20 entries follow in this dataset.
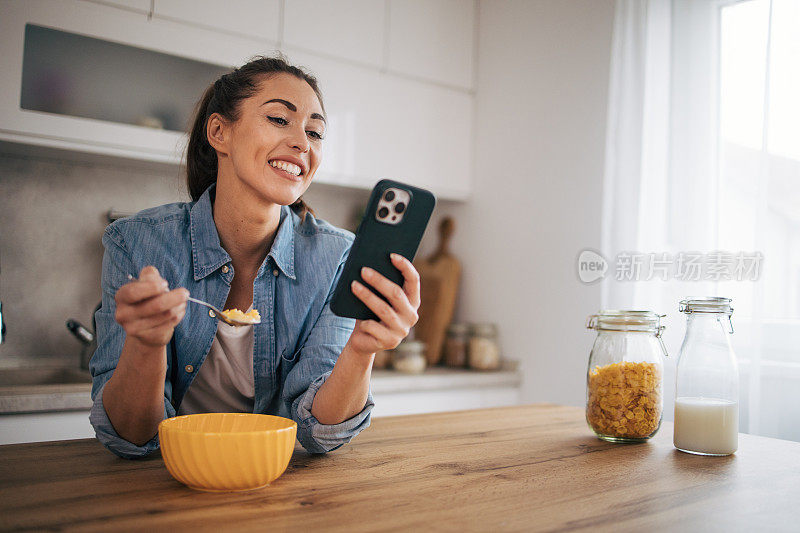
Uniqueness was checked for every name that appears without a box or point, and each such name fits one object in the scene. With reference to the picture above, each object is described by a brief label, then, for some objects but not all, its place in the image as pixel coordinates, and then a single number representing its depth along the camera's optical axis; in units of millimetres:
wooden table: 680
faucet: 2057
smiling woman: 1064
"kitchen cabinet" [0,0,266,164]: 1944
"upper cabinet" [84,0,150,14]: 2092
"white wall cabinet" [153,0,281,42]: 2182
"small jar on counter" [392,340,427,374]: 2547
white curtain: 1891
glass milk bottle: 1062
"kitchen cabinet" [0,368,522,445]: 1743
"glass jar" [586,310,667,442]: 1096
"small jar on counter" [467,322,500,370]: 2703
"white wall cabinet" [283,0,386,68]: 2436
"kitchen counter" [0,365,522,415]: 1747
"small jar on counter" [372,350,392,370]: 2633
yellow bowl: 739
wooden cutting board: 2826
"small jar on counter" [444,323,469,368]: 2777
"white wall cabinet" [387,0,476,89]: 2727
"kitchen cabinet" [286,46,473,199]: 2545
